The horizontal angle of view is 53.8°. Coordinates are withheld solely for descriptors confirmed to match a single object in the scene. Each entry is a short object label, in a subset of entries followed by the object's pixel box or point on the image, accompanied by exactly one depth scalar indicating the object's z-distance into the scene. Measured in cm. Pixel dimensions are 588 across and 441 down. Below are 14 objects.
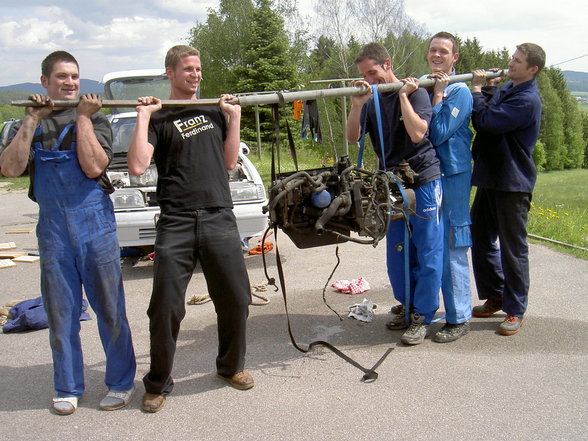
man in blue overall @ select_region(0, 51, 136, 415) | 342
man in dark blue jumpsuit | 441
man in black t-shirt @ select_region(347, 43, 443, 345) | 425
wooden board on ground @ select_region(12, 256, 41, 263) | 777
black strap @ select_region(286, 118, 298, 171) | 390
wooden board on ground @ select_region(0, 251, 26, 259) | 802
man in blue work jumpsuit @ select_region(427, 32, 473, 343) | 434
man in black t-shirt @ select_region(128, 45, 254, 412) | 348
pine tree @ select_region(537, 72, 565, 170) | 6000
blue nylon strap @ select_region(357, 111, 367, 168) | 446
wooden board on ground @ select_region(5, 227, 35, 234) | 1001
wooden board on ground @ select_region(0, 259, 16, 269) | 753
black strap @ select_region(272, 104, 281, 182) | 382
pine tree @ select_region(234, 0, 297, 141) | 2972
